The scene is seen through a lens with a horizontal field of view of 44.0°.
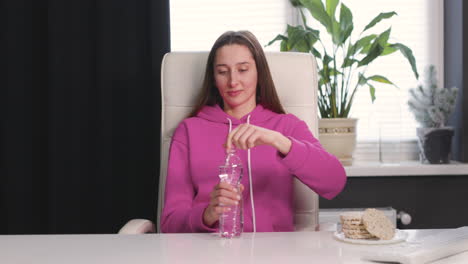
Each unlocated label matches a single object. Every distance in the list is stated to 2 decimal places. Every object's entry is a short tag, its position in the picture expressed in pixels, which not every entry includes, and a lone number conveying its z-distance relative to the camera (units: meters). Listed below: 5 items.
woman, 1.63
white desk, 1.01
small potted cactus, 2.43
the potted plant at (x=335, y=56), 2.38
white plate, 1.11
